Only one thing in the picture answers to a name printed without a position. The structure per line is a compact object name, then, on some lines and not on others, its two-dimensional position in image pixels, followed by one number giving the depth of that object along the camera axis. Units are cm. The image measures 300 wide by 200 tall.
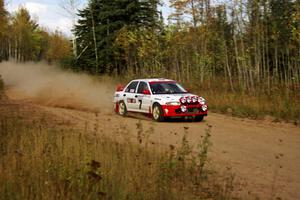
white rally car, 1823
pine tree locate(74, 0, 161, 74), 4781
